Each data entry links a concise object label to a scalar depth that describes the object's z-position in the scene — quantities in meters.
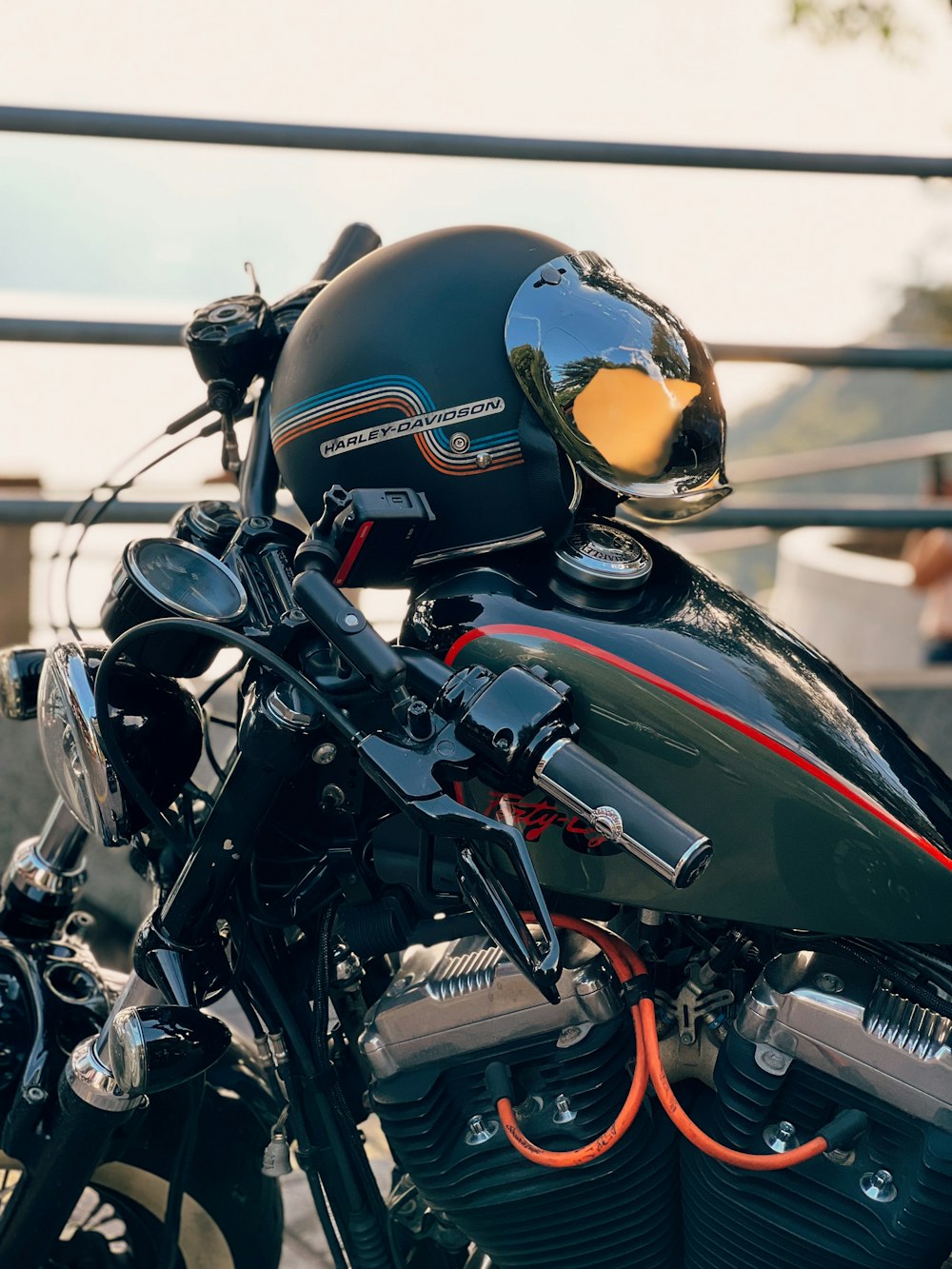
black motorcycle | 2.38
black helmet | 2.45
